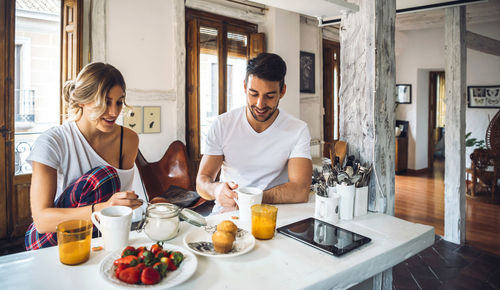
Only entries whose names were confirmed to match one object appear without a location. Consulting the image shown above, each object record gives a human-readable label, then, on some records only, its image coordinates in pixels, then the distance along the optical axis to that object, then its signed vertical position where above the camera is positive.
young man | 1.92 +0.00
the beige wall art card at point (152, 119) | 4.32 +0.28
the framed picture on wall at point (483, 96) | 6.60 +0.89
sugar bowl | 1.16 -0.28
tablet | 1.17 -0.36
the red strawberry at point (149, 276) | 0.88 -0.35
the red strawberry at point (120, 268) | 0.92 -0.35
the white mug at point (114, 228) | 1.10 -0.29
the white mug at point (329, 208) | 1.45 -0.29
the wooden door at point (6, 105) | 3.42 +0.36
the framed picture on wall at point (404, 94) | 7.81 +1.10
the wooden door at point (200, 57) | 4.68 +1.18
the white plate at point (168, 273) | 0.89 -0.36
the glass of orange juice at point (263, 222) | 1.23 -0.30
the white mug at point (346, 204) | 1.53 -0.28
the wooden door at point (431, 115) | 8.15 +0.63
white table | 0.93 -0.38
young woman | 1.46 -0.09
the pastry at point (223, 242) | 1.09 -0.33
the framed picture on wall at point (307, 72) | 6.24 +1.27
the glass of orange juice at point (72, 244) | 1.02 -0.31
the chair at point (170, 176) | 3.92 -0.42
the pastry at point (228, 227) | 1.18 -0.30
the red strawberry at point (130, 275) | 0.89 -0.35
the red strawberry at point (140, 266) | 0.92 -0.34
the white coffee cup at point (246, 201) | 1.41 -0.25
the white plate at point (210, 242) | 1.08 -0.35
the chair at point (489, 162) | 5.34 -0.32
